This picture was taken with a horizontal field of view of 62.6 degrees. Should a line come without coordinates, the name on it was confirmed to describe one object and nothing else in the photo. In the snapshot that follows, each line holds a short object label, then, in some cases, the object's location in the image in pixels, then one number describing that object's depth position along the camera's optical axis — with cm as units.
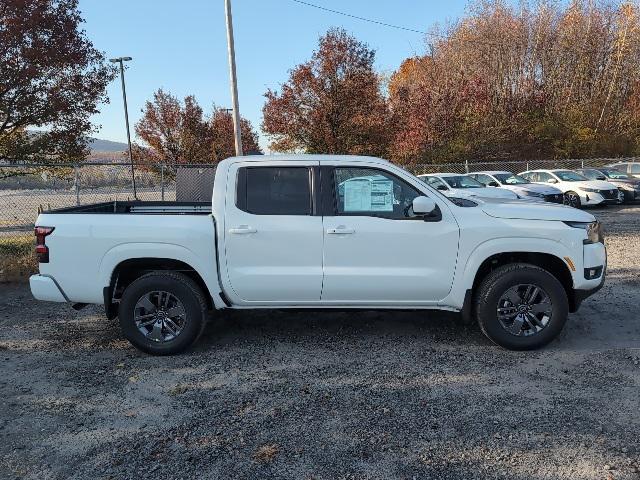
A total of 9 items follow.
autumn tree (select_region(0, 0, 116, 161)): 905
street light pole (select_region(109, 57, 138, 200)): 3300
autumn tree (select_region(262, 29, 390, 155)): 1983
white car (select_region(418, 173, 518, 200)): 1520
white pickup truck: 461
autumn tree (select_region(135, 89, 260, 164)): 3356
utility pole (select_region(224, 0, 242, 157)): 1359
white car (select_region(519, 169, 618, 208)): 1795
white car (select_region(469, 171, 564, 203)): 1639
